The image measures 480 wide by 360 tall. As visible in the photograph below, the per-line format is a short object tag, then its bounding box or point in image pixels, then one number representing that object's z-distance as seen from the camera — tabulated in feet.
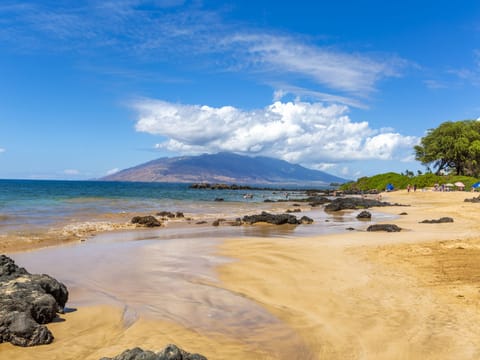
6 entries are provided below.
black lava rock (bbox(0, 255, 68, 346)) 17.02
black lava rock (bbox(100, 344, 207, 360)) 13.23
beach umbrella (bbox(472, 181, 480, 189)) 207.92
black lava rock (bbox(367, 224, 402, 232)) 59.76
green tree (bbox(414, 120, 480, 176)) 266.57
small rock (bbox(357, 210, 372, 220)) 85.75
